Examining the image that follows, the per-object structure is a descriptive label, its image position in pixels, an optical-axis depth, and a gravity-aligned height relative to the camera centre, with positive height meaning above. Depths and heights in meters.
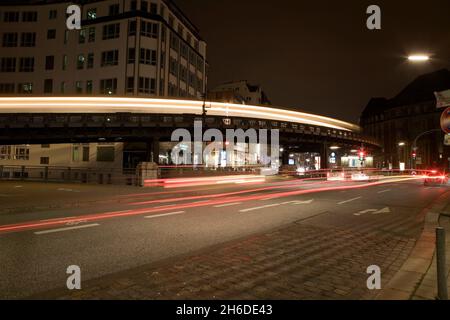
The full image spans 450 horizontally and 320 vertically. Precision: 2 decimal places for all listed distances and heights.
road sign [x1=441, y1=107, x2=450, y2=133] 7.62 +1.12
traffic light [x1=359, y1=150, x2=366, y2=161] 38.05 +1.41
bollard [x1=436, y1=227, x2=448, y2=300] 3.72 -1.16
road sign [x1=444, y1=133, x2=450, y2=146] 9.26 +0.83
